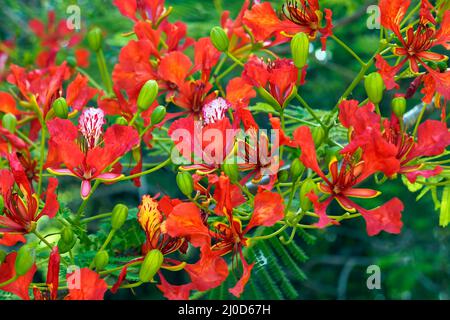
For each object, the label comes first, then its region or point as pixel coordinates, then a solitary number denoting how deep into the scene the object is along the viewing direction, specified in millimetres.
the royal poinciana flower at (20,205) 783
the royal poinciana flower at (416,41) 793
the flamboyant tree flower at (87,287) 741
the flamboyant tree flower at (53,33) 1482
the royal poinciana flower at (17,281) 768
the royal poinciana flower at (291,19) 827
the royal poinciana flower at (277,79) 799
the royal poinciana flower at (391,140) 738
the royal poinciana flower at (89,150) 781
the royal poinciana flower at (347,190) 740
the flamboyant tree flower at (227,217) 746
